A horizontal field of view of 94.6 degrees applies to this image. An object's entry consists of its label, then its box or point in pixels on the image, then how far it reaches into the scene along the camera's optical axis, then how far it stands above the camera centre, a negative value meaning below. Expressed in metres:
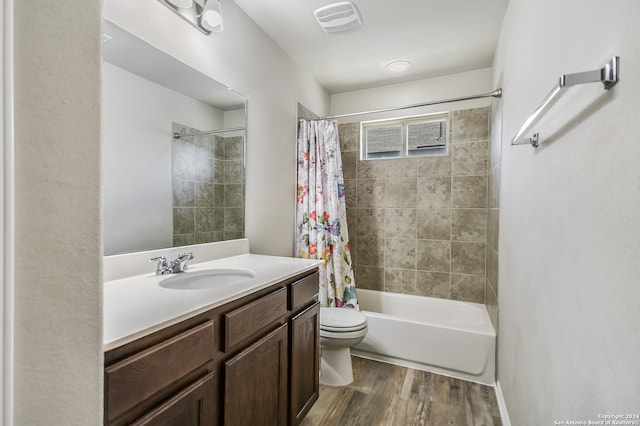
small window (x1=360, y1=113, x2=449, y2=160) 2.82 +0.74
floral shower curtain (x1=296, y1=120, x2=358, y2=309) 2.49 +0.04
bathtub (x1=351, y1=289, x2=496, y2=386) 2.04 -0.98
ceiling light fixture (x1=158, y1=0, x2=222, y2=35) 1.48 +0.99
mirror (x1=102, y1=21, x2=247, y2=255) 1.23 +0.29
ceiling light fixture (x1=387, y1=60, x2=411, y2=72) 2.52 +1.26
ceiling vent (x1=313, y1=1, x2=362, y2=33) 1.81 +1.23
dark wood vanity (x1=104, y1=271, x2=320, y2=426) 0.73 -0.52
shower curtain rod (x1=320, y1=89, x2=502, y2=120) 2.01 +0.83
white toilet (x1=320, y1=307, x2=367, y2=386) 1.95 -0.89
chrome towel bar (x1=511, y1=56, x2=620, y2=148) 0.58 +0.28
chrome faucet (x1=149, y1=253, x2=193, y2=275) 1.33 -0.26
